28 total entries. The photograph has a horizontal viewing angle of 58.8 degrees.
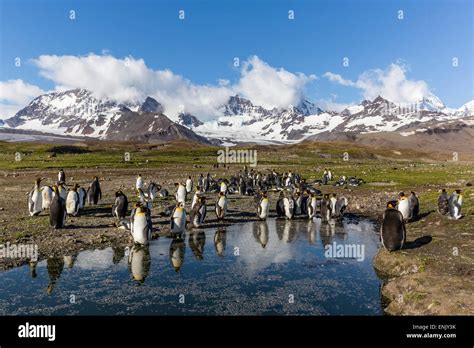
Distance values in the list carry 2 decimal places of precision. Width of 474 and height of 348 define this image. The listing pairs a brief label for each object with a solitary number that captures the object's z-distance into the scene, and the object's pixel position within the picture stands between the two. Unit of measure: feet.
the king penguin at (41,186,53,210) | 60.54
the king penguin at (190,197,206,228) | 53.31
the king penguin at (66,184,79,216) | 57.16
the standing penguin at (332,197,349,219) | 60.59
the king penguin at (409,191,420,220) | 55.88
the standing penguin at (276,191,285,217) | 61.53
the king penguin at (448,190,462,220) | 51.39
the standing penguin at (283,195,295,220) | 60.59
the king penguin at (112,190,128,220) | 54.95
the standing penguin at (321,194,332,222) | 59.72
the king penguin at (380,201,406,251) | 37.73
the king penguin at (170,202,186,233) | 47.21
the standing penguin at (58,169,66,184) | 98.91
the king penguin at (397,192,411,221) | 53.42
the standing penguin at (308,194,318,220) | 60.75
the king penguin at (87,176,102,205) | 67.46
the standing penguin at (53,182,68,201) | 61.09
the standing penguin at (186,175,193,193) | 90.02
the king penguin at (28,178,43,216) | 57.48
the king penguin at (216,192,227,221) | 57.82
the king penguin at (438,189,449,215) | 55.52
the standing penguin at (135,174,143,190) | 95.00
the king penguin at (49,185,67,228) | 48.19
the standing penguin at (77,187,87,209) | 61.68
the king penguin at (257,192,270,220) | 59.31
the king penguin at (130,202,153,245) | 42.63
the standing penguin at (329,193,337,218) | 60.44
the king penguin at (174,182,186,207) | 73.76
